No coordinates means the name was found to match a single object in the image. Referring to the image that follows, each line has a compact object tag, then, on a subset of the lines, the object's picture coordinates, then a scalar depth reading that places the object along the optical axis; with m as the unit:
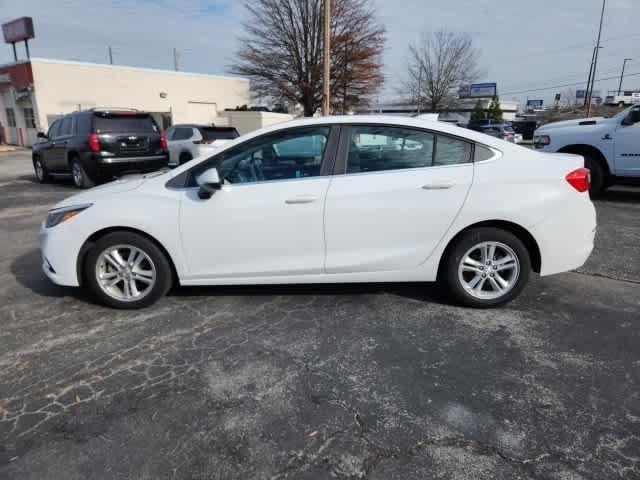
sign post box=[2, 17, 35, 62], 26.66
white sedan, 3.49
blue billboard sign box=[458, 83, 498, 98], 63.34
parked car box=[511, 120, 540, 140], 40.34
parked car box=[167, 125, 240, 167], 12.84
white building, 24.94
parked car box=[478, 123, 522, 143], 27.35
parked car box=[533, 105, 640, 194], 7.95
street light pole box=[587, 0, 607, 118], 26.88
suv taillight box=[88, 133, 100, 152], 9.40
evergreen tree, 52.91
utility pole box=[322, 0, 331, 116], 16.45
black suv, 9.52
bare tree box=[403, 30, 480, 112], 42.88
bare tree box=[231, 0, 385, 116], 29.16
